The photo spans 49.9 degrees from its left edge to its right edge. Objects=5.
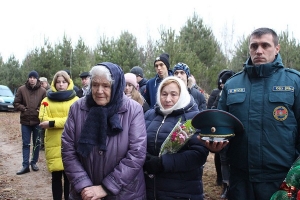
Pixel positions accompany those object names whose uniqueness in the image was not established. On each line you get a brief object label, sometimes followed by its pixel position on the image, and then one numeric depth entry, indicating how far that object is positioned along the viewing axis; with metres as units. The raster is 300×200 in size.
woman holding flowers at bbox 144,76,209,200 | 2.88
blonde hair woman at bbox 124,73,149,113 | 4.79
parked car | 20.98
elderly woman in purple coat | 2.69
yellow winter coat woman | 4.79
